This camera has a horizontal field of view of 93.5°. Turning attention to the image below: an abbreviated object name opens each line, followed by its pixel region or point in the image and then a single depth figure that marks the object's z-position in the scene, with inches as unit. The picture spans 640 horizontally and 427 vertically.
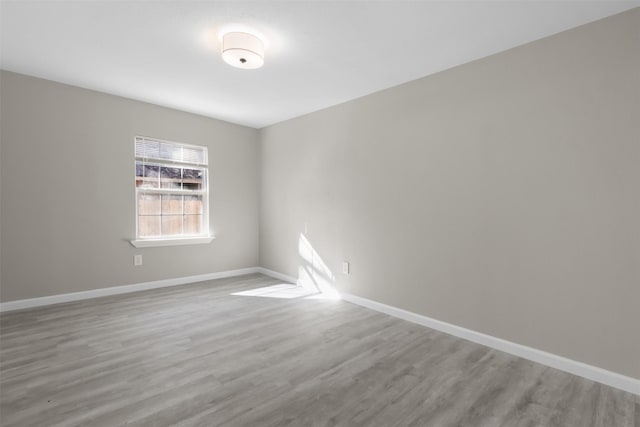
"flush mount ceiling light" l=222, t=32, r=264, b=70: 92.4
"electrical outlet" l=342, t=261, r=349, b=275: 149.9
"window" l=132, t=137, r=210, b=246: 162.4
